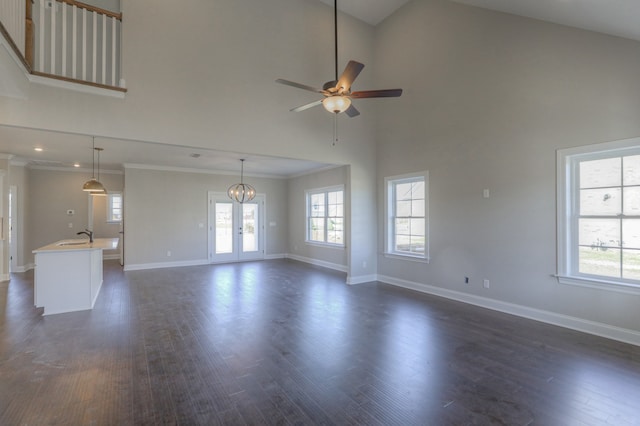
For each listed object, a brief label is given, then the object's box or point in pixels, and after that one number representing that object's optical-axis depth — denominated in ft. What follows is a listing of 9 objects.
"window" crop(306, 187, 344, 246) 26.37
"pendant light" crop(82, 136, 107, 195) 19.27
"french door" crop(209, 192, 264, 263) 29.37
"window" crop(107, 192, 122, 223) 30.48
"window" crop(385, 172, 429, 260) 18.97
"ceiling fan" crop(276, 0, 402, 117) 11.54
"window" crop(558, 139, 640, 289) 11.46
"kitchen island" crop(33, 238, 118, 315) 14.46
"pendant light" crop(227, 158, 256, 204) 27.55
